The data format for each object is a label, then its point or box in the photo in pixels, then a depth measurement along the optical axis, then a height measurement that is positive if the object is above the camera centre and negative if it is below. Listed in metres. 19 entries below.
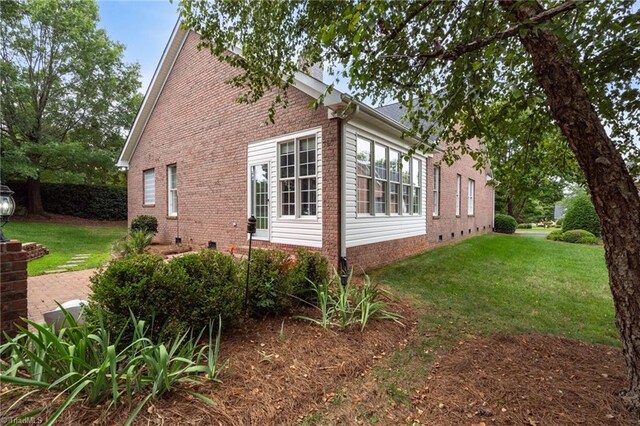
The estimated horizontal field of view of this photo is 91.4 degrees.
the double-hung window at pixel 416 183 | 9.43 +0.80
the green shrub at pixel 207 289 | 3.00 -0.81
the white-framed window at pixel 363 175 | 7.05 +0.79
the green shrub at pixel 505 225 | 20.78 -1.05
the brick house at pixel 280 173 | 6.60 +1.01
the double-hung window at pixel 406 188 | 9.03 +0.64
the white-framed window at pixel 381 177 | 7.71 +0.82
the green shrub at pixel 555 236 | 15.65 -1.38
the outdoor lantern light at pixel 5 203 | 4.10 +0.09
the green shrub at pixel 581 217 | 16.34 -0.42
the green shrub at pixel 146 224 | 11.20 -0.52
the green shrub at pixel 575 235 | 14.91 -1.26
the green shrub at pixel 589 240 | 14.27 -1.42
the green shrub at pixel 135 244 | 7.99 -0.93
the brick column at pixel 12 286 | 2.88 -0.72
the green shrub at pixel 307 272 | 4.18 -0.87
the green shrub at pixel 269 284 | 3.77 -0.92
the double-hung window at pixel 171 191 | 11.30 +0.68
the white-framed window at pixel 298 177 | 6.95 +0.75
